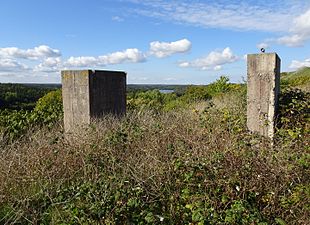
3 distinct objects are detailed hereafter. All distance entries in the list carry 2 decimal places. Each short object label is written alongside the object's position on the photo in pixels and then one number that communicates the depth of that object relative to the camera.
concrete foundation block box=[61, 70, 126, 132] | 6.08
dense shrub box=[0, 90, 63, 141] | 6.15
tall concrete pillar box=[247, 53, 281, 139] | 4.91
